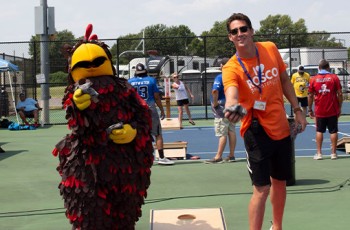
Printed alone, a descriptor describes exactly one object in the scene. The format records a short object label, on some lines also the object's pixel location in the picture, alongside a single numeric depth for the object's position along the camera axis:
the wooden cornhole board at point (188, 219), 5.51
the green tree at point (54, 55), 22.66
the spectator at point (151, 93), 10.75
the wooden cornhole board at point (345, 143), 11.84
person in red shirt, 10.91
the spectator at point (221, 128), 10.78
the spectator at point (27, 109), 20.48
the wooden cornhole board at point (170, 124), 17.62
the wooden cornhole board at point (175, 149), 11.83
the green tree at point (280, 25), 94.12
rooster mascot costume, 4.88
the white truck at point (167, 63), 33.16
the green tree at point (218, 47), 48.03
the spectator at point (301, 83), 19.19
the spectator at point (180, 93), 19.78
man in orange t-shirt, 4.98
